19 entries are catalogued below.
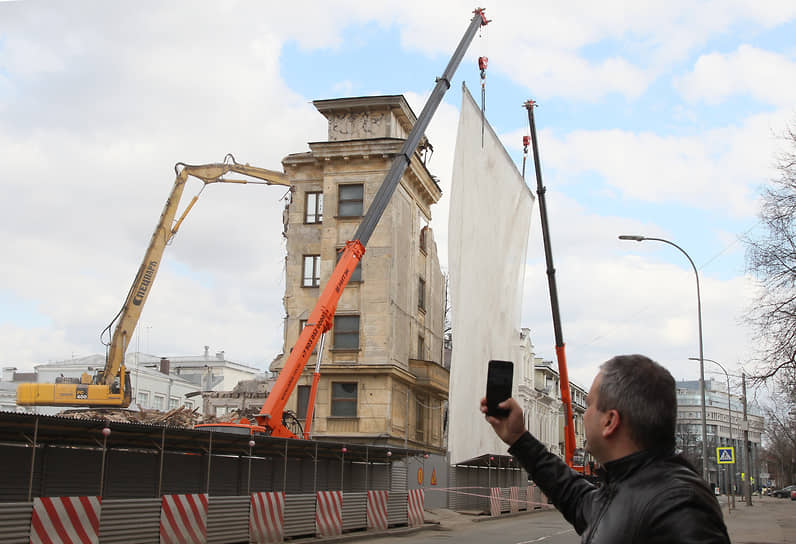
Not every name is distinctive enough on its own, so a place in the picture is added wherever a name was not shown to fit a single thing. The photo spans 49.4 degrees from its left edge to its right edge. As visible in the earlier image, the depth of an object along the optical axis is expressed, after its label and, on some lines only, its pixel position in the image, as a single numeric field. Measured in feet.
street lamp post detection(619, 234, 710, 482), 119.24
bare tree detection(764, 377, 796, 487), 114.64
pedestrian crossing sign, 128.77
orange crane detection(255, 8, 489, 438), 78.89
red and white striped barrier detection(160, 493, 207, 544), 57.41
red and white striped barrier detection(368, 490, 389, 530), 87.28
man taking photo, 7.23
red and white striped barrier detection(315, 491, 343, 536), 76.74
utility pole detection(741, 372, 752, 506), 154.90
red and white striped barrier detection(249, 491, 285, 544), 67.00
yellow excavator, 132.16
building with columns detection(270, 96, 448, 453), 139.95
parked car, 356.55
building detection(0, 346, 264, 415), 291.38
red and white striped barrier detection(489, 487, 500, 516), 134.72
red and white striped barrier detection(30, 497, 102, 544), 46.93
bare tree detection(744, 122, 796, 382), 79.66
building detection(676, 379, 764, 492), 484.74
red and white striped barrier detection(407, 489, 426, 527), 98.24
